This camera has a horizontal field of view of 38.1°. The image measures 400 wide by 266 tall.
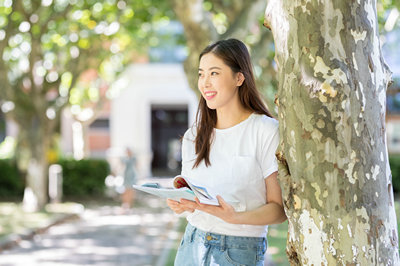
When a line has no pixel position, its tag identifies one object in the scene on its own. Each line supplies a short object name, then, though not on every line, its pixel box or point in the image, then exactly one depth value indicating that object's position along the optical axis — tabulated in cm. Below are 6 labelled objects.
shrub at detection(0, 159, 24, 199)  1889
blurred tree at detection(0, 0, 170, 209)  1508
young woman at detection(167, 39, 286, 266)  272
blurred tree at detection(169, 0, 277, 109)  884
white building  2902
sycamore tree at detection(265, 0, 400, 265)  238
